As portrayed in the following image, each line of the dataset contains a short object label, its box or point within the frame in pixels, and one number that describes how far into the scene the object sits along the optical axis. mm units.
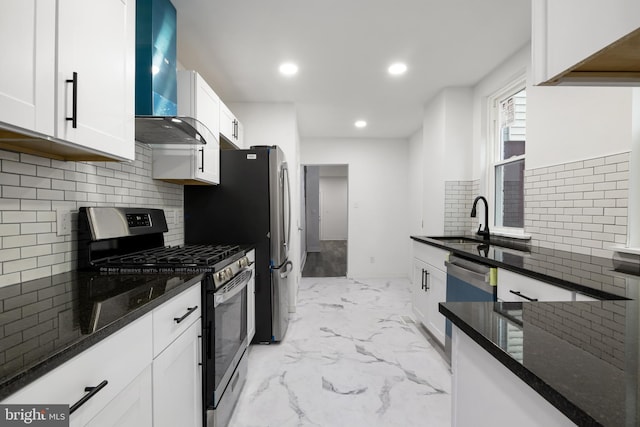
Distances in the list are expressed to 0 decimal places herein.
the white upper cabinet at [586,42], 606
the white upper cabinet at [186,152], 2178
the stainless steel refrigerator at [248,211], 2688
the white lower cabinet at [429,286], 2559
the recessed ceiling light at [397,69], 2871
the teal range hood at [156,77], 1754
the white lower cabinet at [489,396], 550
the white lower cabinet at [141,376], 720
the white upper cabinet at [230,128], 2827
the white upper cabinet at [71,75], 867
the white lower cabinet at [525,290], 1321
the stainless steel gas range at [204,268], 1541
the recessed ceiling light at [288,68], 2848
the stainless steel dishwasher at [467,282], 1875
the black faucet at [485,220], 2867
